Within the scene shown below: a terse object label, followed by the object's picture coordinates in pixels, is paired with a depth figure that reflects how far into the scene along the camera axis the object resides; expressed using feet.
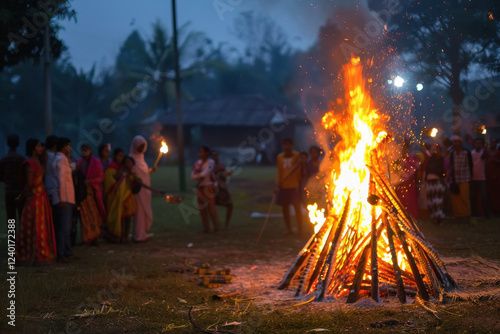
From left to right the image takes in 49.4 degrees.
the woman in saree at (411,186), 35.63
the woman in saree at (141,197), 33.12
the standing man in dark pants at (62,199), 25.93
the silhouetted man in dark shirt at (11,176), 27.45
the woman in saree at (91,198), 30.99
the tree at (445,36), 32.89
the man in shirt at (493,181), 39.68
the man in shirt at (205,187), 36.09
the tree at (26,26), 29.63
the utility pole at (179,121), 65.77
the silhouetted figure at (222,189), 36.81
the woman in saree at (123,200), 32.53
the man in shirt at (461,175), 36.91
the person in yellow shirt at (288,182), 34.14
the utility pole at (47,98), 38.03
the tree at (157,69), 139.64
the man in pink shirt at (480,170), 38.29
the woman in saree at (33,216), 24.90
